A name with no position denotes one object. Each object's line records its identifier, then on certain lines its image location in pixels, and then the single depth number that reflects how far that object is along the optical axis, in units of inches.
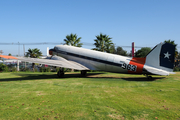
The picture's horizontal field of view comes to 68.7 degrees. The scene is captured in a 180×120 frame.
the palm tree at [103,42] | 1415.0
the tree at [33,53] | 1393.9
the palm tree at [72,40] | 1461.6
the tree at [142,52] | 1955.0
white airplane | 590.9
